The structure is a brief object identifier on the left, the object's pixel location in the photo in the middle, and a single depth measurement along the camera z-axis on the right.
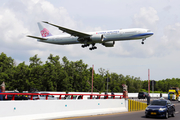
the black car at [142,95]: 52.96
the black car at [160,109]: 16.44
